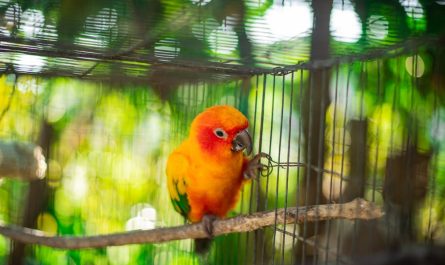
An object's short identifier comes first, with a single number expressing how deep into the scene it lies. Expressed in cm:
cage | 163
